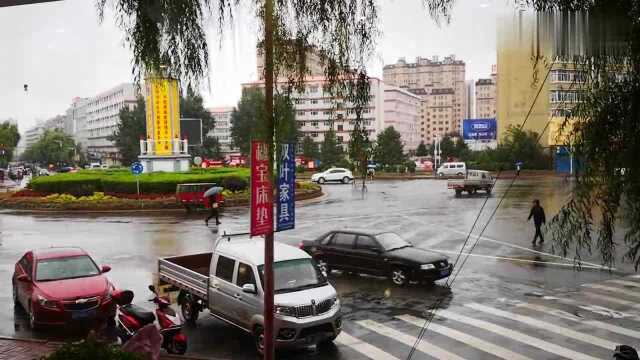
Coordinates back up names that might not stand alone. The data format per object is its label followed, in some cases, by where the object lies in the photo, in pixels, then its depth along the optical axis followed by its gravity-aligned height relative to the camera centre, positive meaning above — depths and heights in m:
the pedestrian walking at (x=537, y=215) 17.42 -1.76
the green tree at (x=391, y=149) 52.16 +0.96
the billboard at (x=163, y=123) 42.19 +3.02
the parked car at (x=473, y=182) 32.01 -1.39
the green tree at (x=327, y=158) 51.72 +0.24
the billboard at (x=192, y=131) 56.05 +3.13
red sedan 9.57 -2.16
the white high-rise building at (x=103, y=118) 99.98 +9.39
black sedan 12.52 -2.22
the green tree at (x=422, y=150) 72.56 +1.16
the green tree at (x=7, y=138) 71.91 +3.62
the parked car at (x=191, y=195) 28.14 -1.61
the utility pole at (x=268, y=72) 4.66 +0.73
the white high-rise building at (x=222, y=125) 120.96 +8.13
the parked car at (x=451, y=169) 48.73 -0.90
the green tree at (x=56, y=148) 102.18 +3.04
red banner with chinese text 5.64 -0.40
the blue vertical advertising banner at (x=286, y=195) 5.84 -0.38
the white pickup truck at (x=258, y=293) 8.34 -2.07
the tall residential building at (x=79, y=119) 129.88 +10.80
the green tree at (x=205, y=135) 73.69 +3.76
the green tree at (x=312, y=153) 54.08 +0.78
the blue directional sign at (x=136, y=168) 29.94 -0.23
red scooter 8.26 -2.36
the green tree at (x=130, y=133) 70.75 +3.88
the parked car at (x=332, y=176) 48.47 -1.29
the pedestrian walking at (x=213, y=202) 22.81 -1.57
